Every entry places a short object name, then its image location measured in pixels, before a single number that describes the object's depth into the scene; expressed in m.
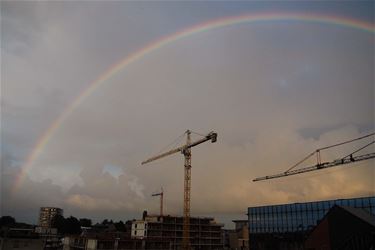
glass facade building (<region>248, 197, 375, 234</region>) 67.39
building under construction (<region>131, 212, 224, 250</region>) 100.35
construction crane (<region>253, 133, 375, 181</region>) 67.31
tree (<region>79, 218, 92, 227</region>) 169.51
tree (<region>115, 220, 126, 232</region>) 153.84
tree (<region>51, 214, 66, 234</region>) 147.75
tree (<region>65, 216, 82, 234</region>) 146.62
